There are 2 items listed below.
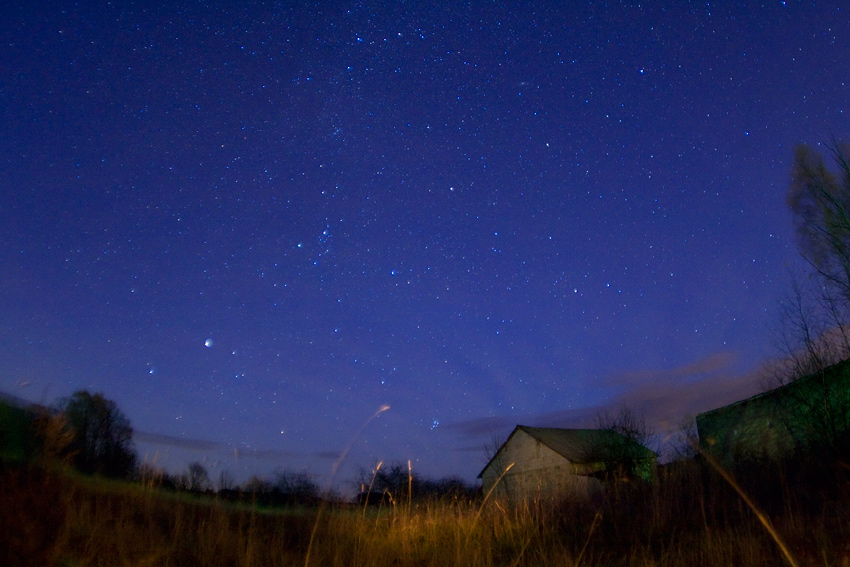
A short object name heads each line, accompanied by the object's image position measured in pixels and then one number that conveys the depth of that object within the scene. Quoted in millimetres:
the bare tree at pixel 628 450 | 30094
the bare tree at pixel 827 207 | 18531
